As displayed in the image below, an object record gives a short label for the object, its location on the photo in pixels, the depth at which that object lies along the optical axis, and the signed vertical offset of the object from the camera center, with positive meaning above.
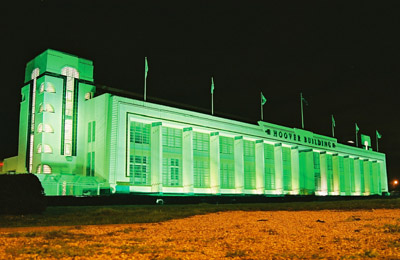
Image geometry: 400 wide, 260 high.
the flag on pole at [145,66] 48.72 +14.48
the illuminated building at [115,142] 44.41 +5.55
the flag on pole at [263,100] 62.53 +13.22
